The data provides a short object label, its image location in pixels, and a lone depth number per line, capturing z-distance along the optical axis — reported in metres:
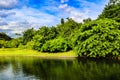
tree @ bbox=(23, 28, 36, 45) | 52.21
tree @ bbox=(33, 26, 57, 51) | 42.16
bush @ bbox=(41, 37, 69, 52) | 39.45
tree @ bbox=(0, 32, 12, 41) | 70.08
